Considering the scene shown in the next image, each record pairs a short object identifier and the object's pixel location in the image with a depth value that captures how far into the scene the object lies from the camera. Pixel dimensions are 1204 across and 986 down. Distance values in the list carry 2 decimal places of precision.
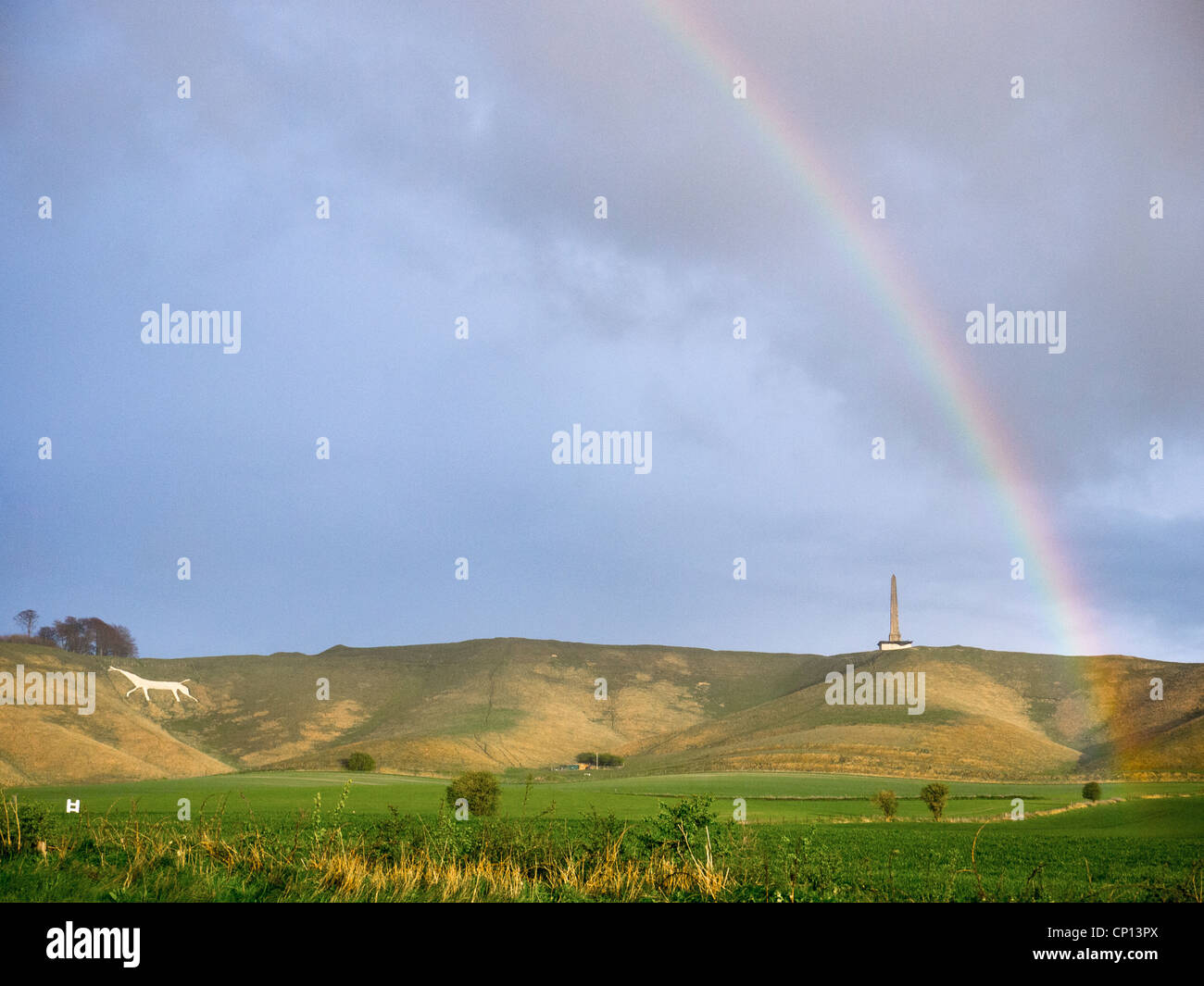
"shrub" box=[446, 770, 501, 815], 64.69
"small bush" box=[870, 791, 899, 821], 72.50
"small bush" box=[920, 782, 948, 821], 71.06
